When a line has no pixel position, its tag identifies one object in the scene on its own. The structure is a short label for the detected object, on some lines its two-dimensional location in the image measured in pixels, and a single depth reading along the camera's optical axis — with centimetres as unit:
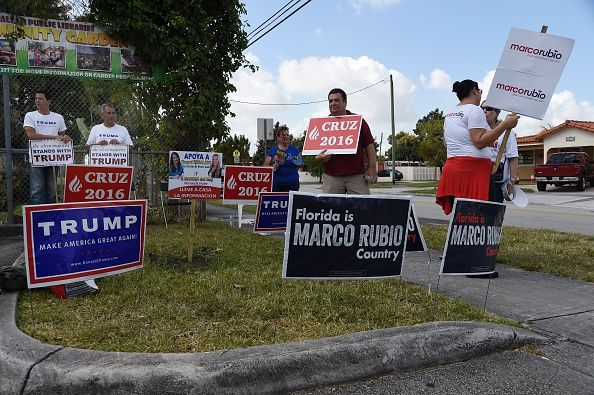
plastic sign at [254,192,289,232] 647
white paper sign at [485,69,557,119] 461
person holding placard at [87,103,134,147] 729
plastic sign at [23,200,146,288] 338
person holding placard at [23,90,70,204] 710
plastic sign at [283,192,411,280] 348
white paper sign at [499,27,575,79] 456
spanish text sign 627
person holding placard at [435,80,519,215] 496
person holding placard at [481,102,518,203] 576
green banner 793
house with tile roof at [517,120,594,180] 3203
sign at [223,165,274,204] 712
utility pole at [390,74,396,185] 4042
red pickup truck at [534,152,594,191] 2397
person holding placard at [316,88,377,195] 553
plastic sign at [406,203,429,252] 428
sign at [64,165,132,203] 486
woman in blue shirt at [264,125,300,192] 778
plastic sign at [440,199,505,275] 387
